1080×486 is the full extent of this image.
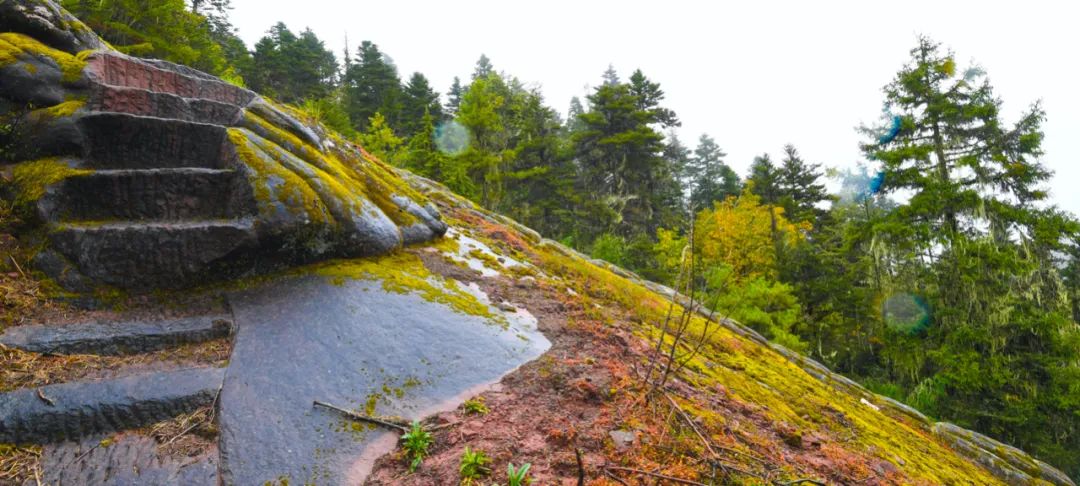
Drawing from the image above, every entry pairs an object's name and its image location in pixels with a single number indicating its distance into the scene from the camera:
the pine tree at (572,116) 45.75
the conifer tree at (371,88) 33.38
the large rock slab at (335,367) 2.67
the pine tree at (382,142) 23.42
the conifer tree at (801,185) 26.95
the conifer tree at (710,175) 36.38
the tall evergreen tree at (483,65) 54.91
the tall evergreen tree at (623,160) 28.06
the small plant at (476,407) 3.18
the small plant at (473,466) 2.44
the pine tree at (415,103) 32.66
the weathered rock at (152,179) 3.98
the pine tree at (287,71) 31.89
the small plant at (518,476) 2.31
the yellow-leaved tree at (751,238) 20.05
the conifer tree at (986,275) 13.21
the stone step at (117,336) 3.20
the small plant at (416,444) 2.70
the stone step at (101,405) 2.59
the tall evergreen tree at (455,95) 46.31
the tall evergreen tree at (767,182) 26.05
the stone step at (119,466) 2.43
